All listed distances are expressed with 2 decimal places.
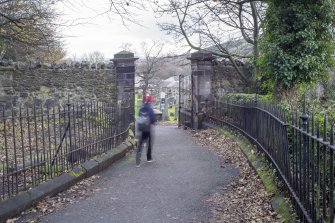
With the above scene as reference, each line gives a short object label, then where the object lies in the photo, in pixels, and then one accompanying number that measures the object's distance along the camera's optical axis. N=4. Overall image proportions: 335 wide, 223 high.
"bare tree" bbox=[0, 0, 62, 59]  11.40
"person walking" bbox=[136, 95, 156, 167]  8.65
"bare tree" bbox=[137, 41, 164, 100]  35.90
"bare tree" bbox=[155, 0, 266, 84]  15.44
